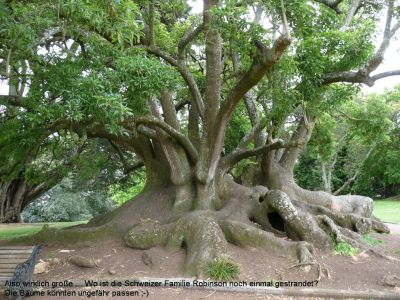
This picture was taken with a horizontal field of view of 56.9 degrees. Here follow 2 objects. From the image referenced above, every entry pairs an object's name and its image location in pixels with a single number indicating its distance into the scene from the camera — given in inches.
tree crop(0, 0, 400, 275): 227.0
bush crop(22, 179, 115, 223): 842.8
